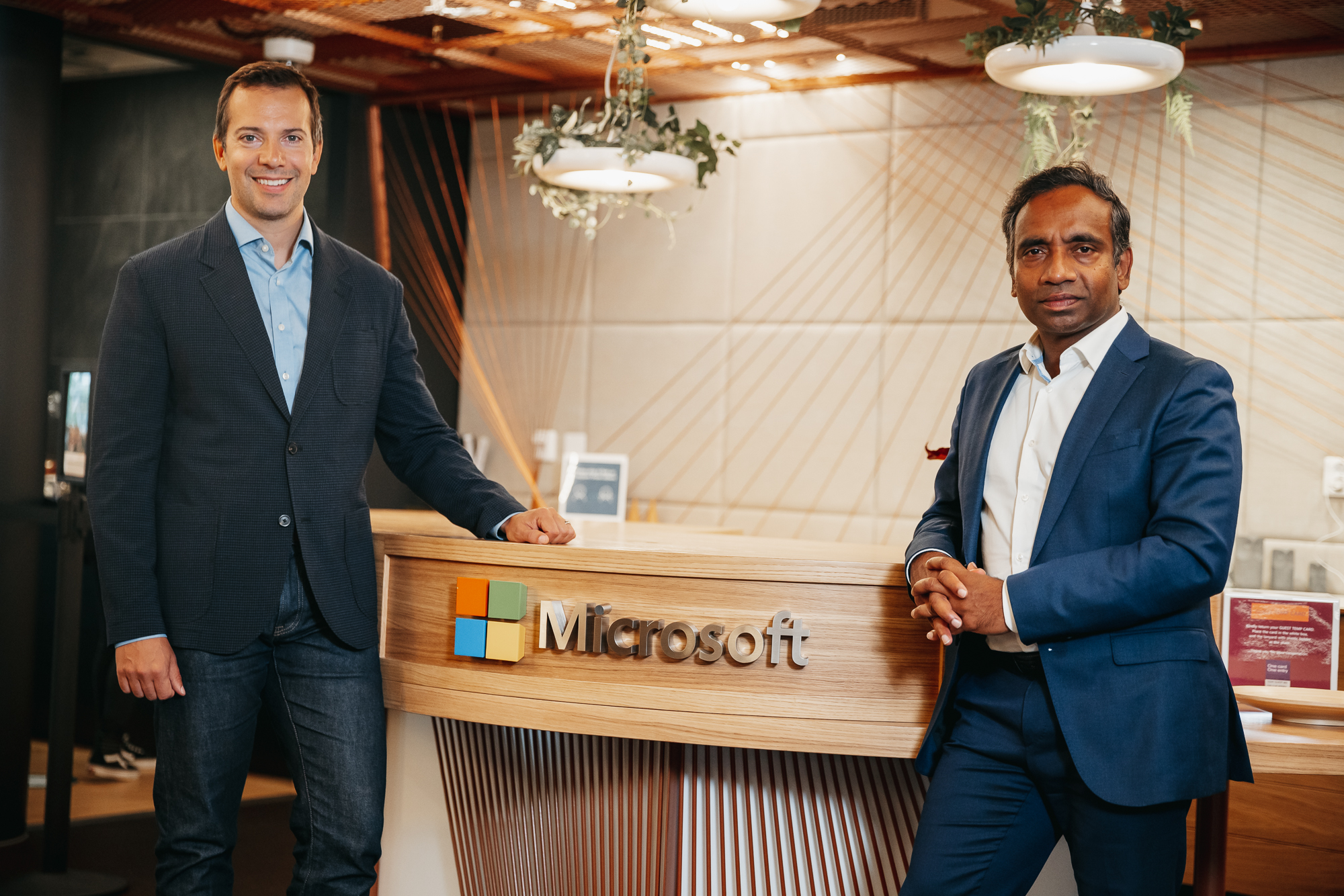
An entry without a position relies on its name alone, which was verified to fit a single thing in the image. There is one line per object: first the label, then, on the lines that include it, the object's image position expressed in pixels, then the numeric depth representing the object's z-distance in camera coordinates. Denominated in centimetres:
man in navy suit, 179
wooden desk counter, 223
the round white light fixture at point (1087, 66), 297
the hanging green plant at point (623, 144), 349
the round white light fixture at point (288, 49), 460
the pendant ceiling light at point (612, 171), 350
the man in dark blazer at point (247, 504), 213
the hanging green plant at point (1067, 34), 304
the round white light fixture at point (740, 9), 291
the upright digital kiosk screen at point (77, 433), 473
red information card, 252
